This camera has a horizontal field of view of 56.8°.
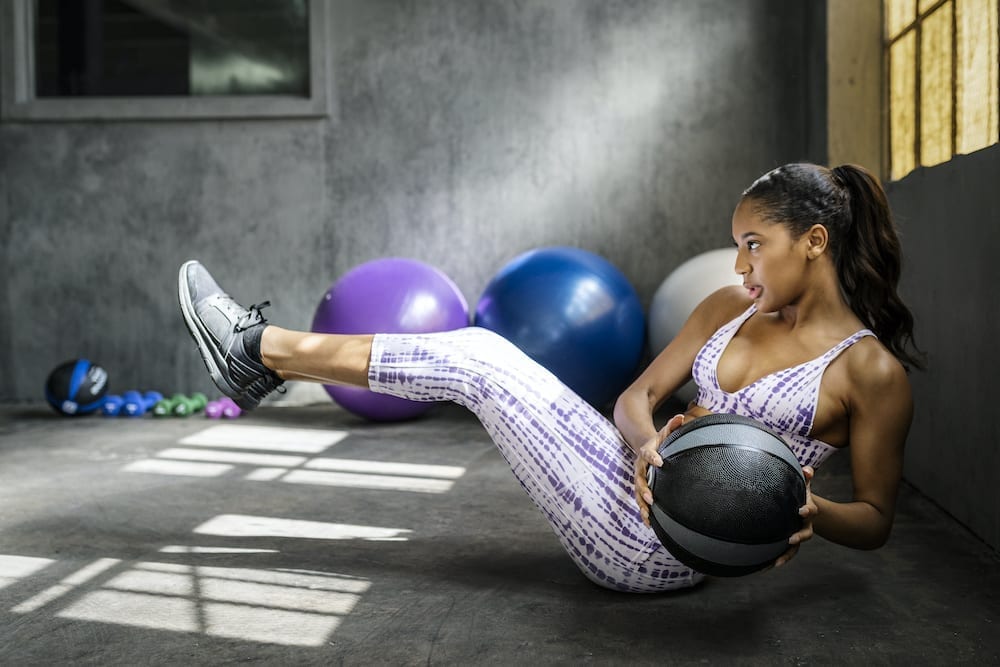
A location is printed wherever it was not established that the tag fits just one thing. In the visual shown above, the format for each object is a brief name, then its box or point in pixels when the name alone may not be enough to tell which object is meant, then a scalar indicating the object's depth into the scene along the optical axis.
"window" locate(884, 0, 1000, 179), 2.71
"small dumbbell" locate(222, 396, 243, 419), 4.56
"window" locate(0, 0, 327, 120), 5.01
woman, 1.76
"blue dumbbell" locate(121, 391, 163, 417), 4.62
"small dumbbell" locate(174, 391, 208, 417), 4.62
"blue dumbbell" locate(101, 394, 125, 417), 4.62
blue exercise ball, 4.01
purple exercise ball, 4.09
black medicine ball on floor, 4.53
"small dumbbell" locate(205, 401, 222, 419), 4.55
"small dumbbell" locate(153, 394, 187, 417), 4.62
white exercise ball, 4.18
